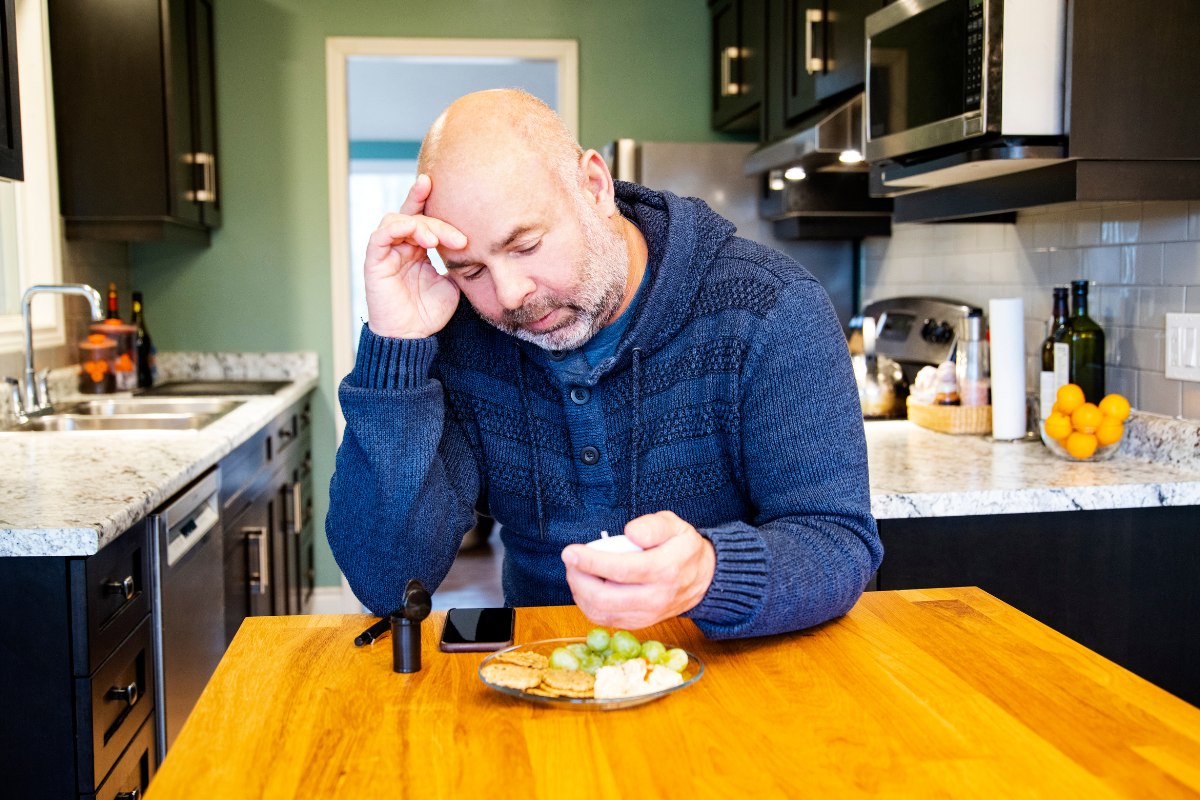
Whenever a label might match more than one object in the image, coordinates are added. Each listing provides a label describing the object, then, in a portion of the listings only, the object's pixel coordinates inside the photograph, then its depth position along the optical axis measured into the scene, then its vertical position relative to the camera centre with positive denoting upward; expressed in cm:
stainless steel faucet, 271 -11
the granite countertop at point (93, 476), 162 -30
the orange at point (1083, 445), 221 -28
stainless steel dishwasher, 206 -58
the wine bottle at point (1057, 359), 239 -12
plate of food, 103 -34
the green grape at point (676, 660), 109 -34
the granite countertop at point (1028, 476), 196 -32
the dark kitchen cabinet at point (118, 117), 339 +56
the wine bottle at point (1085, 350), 236 -10
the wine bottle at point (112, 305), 365 +0
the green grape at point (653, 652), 109 -33
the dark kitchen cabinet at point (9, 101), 200 +36
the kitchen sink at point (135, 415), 294 -29
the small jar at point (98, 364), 354 -18
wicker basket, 257 -27
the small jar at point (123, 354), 362 -15
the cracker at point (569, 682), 103 -34
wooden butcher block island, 89 -37
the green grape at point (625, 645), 109 -32
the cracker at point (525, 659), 110 -34
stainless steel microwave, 197 +41
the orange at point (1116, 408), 219 -21
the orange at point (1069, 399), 224 -19
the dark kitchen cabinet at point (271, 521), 282 -62
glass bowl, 224 -30
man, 132 -11
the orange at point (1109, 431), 219 -25
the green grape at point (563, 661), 108 -34
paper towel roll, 246 -14
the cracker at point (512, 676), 105 -34
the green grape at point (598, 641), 111 -32
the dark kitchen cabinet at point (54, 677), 162 -53
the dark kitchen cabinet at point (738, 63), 380 +83
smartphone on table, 120 -35
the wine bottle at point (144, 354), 387 -16
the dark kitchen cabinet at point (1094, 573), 200 -48
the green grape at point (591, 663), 109 -34
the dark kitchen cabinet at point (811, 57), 290 +67
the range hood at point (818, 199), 321 +32
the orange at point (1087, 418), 219 -23
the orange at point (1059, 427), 224 -25
